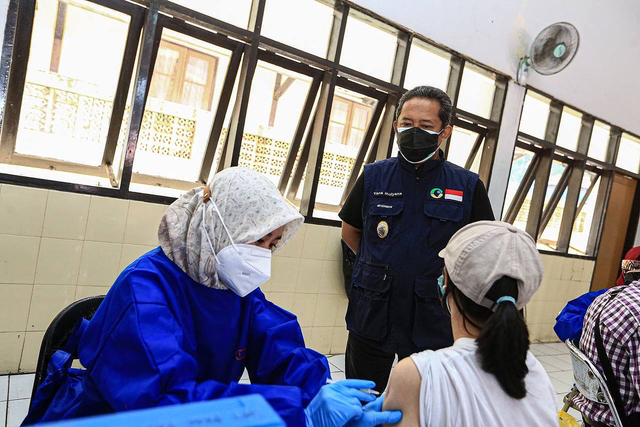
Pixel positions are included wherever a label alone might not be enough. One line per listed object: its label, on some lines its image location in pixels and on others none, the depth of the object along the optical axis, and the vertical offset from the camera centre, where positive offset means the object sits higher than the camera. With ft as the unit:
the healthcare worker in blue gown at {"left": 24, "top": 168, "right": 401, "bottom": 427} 2.75 -1.21
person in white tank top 2.67 -0.92
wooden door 18.07 +0.55
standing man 5.10 -0.33
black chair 3.52 -1.53
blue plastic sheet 1.15 -0.71
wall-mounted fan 11.90 +5.31
